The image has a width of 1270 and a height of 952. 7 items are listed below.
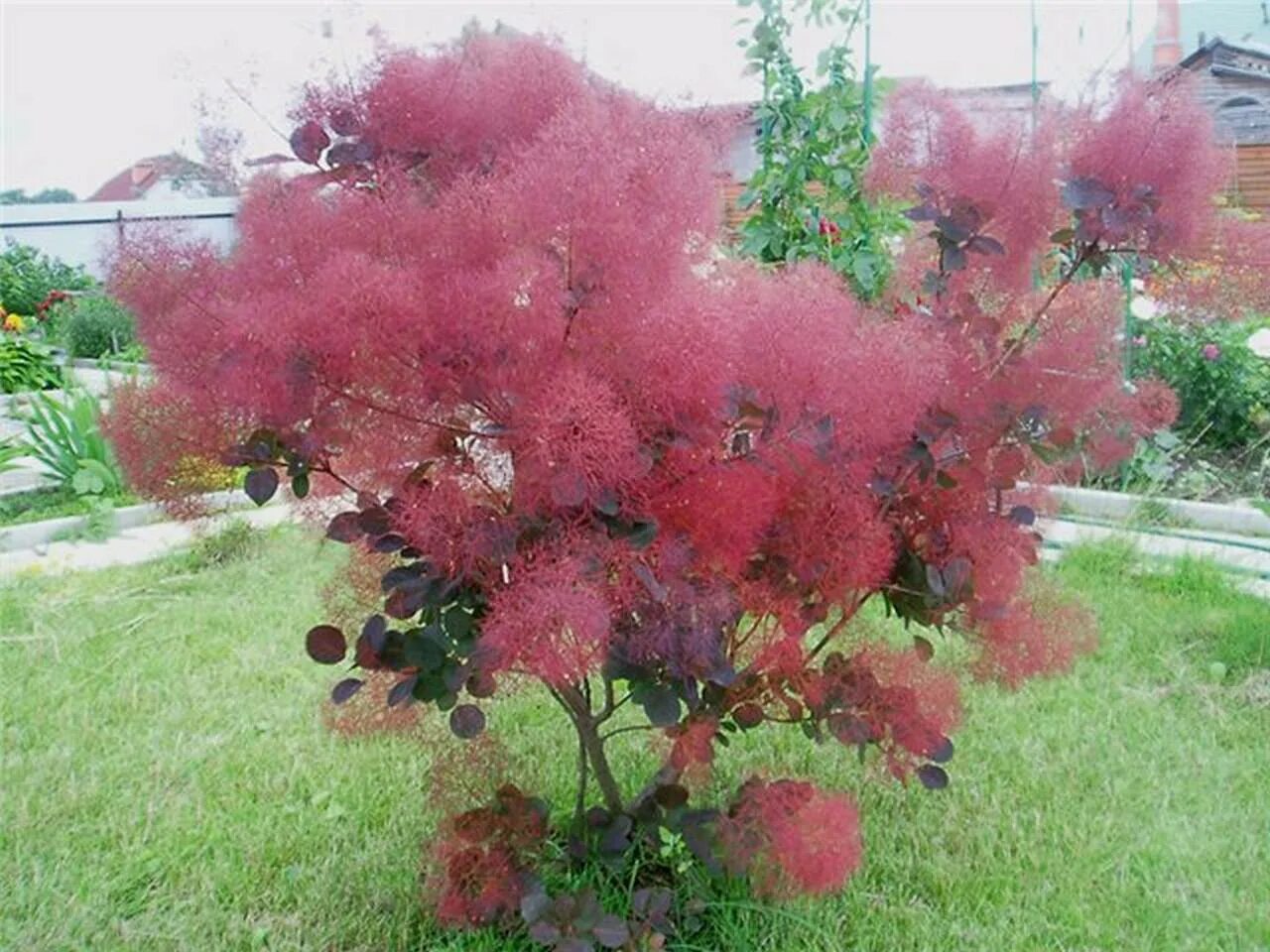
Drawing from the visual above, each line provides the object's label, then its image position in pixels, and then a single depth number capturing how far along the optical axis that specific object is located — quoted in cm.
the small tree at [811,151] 348
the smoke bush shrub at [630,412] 128
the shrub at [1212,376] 494
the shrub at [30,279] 1206
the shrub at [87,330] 991
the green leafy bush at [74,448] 523
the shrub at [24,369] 756
